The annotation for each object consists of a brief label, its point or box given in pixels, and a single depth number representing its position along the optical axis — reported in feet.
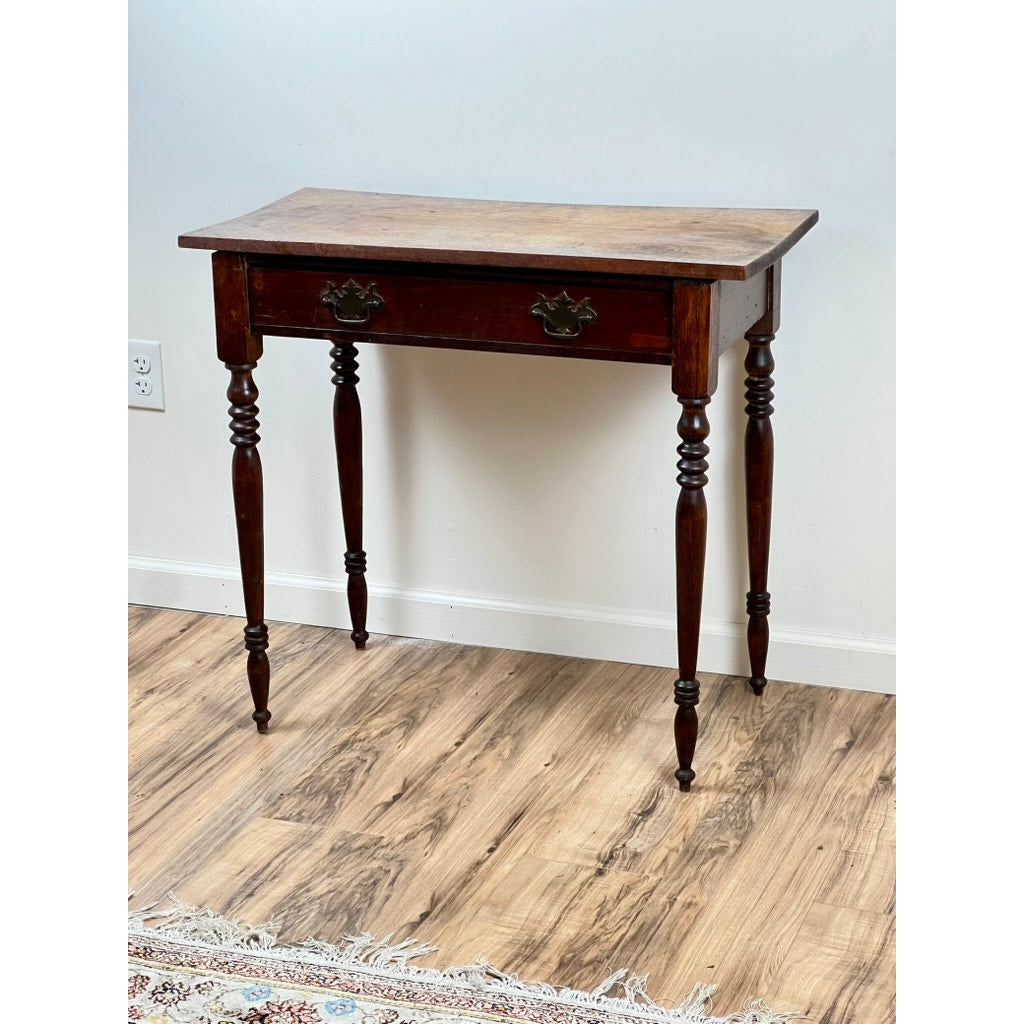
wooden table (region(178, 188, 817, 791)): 5.37
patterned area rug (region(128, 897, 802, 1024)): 4.49
